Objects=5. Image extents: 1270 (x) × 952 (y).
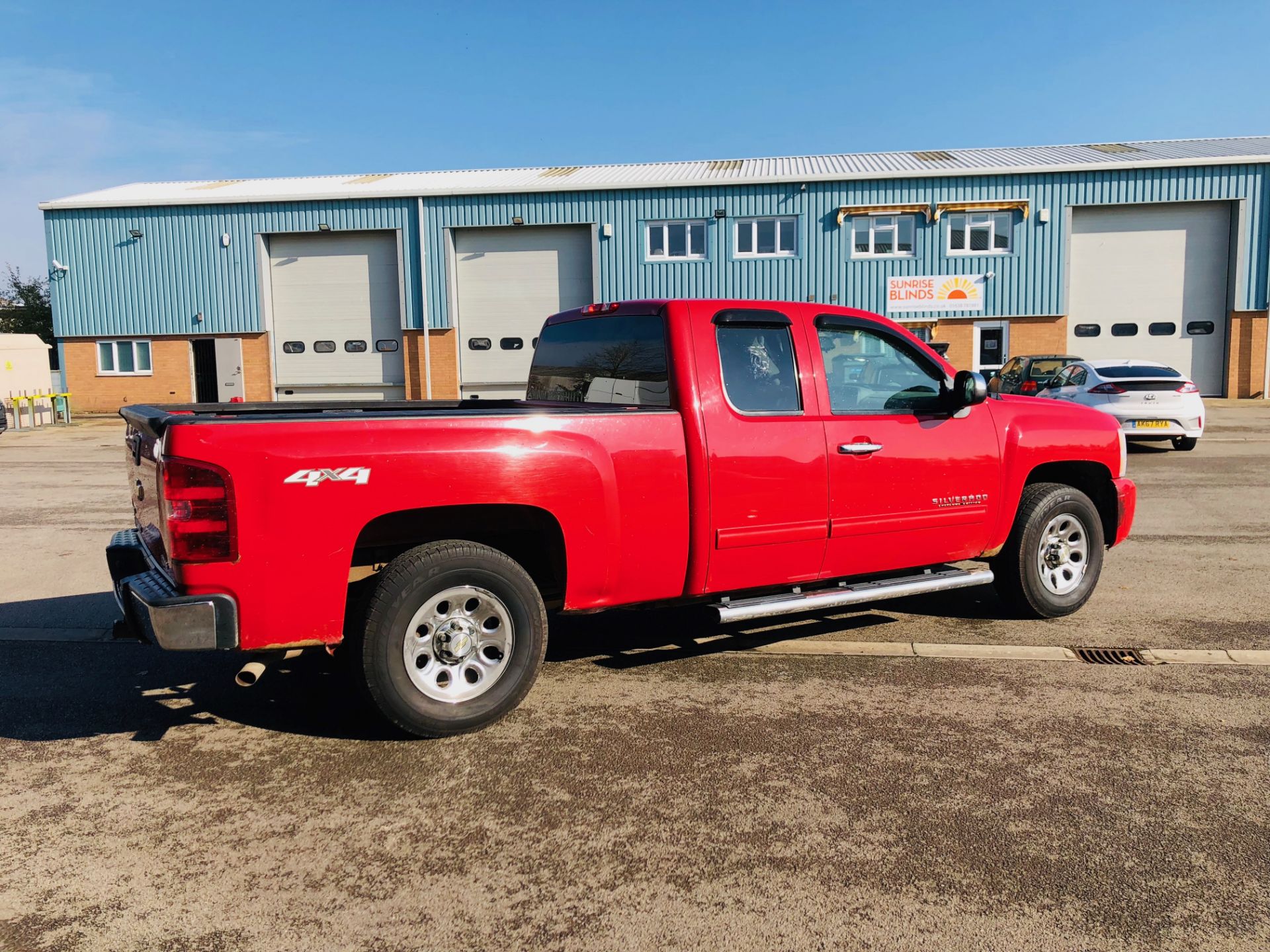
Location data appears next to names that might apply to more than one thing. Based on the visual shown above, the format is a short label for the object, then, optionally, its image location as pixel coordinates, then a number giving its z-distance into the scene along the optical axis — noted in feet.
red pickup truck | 12.68
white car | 51.55
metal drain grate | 17.40
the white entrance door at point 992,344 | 96.48
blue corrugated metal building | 93.45
